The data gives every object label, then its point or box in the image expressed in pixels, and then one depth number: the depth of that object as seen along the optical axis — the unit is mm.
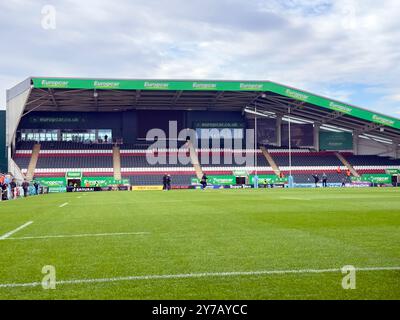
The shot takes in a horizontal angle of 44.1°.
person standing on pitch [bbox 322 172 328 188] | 47519
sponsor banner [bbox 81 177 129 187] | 49438
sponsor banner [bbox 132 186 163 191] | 49312
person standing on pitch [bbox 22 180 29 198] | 35031
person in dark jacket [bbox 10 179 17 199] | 31200
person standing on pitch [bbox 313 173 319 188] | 48938
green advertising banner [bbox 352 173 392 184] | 54750
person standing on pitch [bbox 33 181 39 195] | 40534
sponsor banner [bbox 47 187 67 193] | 48656
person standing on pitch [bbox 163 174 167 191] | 44819
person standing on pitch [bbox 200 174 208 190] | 44094
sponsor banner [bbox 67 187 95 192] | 48094
